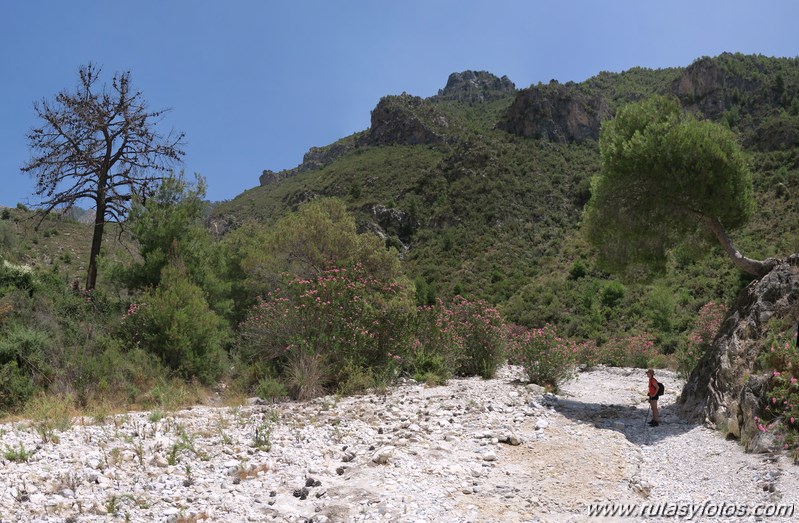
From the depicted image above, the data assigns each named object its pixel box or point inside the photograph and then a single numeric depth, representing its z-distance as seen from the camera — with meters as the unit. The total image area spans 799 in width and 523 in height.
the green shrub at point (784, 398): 6.46
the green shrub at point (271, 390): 10.62
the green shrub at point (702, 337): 14.14
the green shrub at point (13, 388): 8.90
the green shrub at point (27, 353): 9.52
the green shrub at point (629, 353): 21.75
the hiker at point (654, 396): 9.67
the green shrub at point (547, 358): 13.49
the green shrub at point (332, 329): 11.66
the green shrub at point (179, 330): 11.76
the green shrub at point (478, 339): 14.98
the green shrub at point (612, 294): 37.34
